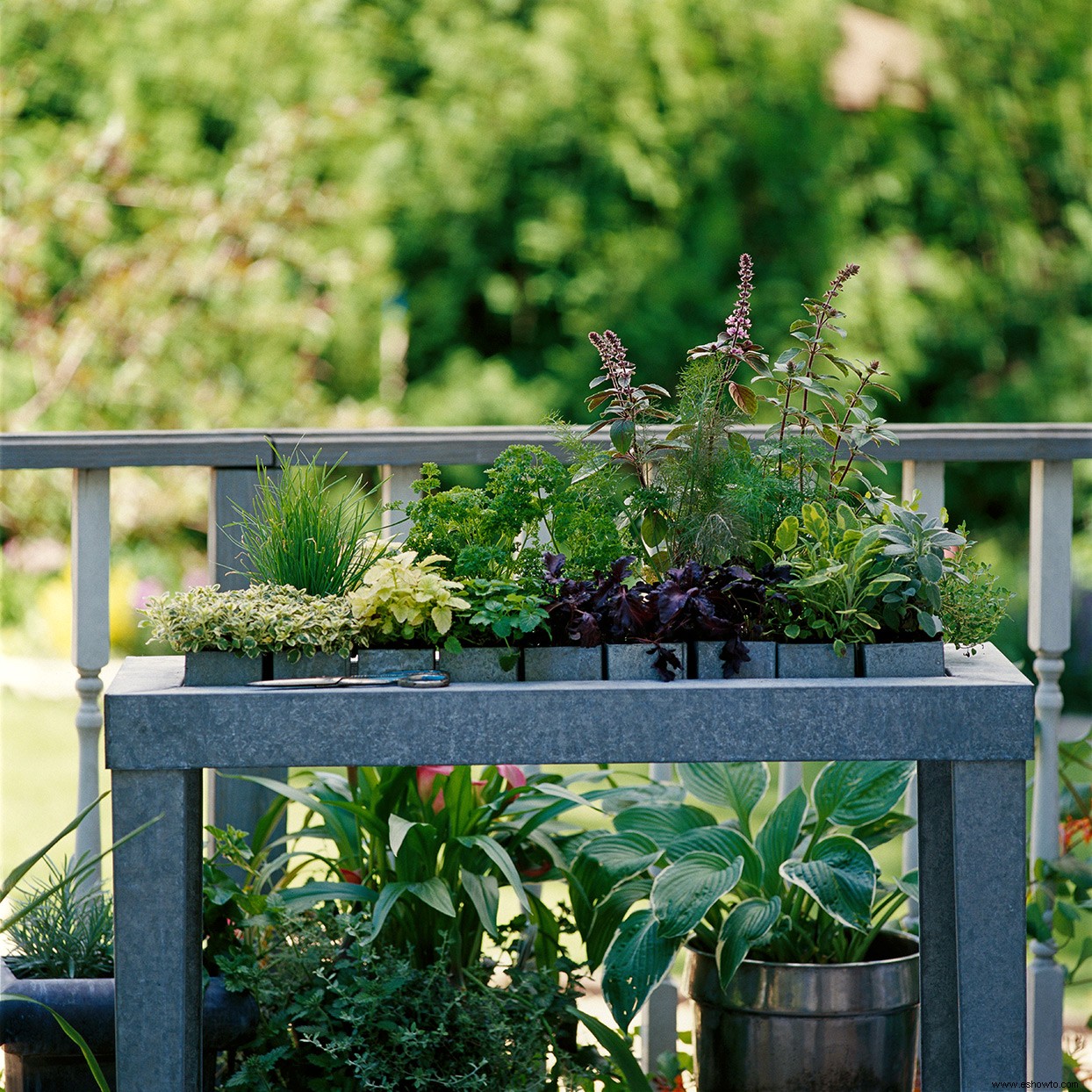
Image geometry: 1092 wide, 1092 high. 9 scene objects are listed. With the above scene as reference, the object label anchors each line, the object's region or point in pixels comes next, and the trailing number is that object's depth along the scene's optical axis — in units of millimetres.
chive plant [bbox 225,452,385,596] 4600
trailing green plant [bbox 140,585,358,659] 4460
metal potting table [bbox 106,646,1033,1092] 4415
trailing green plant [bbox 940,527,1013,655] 4568
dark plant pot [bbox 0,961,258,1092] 4615
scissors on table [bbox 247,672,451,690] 4446
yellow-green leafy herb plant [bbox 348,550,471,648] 4473
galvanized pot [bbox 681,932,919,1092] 4753
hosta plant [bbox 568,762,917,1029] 4723
